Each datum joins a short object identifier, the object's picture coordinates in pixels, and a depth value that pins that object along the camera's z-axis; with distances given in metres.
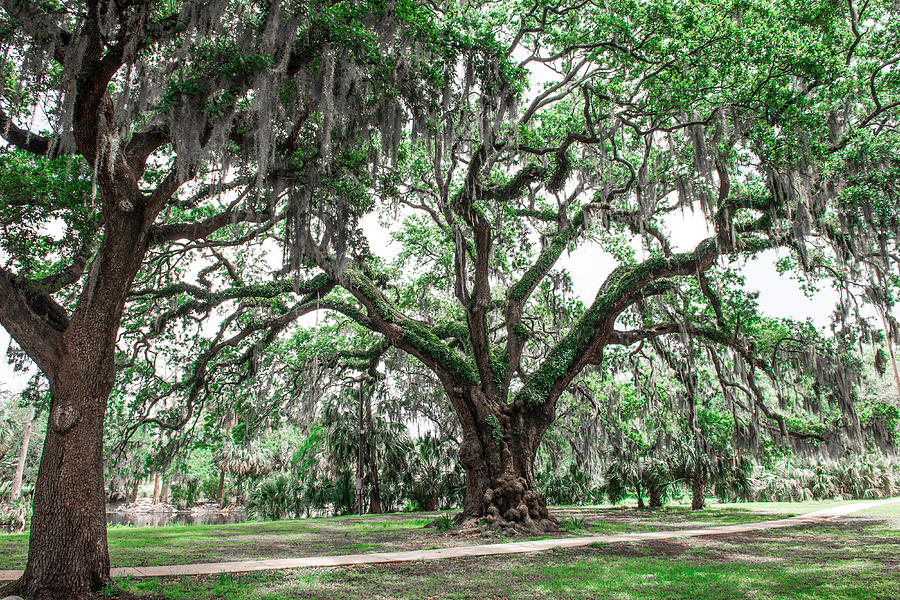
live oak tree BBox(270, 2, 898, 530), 8.25
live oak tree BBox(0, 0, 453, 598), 5.01
